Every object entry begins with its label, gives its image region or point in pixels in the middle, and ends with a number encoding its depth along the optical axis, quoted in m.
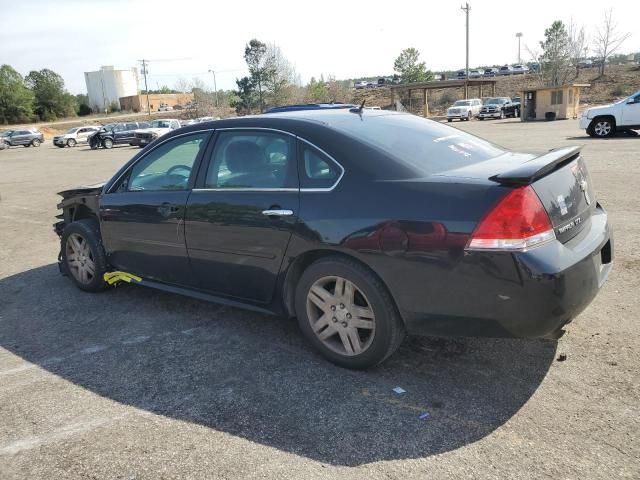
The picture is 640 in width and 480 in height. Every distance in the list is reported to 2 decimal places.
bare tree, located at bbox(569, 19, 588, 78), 61.23
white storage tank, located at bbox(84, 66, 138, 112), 123.38
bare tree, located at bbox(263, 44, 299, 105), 69.06
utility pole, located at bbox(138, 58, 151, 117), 113.00
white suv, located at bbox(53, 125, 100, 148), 42.32
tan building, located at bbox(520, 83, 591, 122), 36.53
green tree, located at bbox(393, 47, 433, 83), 82.38
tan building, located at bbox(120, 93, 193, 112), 111.69
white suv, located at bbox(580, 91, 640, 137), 18.50
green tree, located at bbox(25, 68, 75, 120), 89.82
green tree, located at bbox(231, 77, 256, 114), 69.06
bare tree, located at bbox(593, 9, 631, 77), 63.03
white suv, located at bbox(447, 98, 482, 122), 45.06
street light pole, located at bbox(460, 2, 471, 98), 64.88
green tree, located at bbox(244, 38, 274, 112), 68.31
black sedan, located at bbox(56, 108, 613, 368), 2.87
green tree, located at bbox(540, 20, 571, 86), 59.09
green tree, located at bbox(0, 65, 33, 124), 82.69
